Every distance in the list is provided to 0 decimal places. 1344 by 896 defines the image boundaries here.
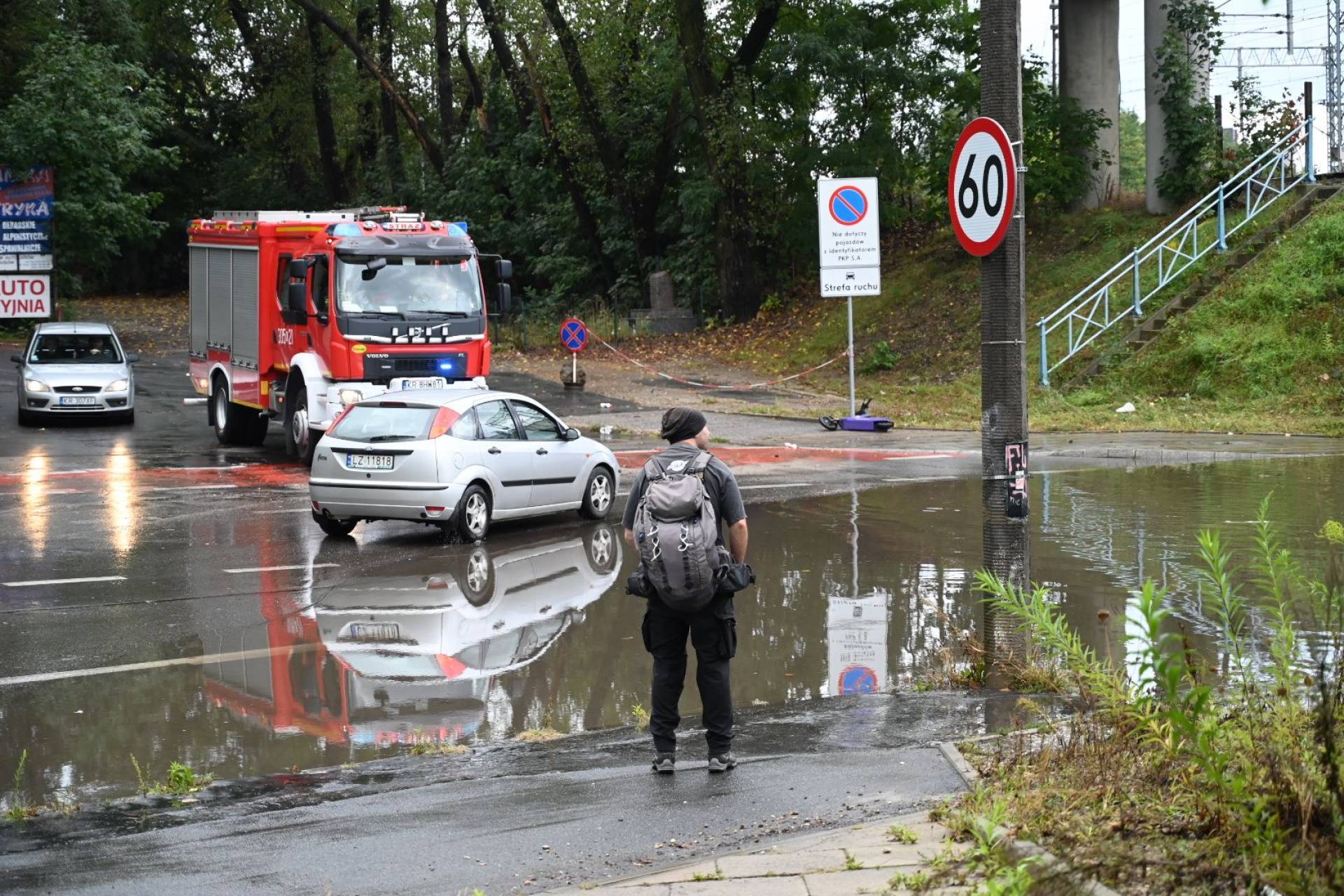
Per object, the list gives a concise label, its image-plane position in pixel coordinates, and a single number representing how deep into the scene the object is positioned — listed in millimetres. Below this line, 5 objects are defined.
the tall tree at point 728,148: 36188
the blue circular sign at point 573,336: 29875
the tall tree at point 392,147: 51500
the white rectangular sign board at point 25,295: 38406
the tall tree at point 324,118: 51250
